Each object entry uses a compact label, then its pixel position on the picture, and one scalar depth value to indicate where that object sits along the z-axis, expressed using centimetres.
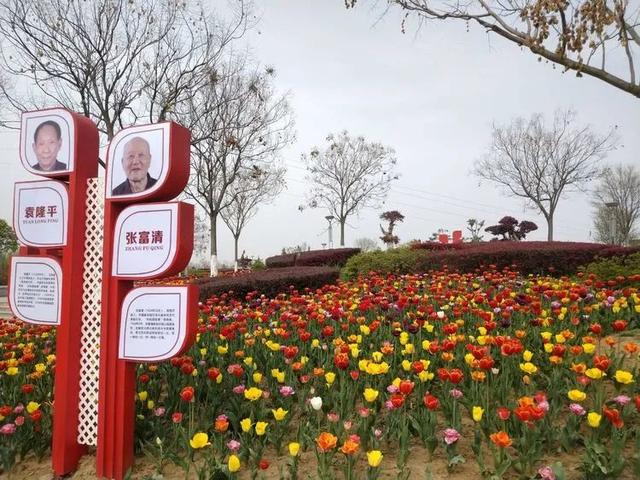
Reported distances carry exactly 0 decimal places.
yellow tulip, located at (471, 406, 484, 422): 247
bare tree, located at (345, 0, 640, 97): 525
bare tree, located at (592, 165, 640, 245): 3606
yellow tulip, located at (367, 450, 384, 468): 224
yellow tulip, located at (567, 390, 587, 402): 249
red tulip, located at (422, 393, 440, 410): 258
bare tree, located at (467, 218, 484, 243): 3091
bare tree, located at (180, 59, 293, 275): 1559
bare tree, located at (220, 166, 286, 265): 2338
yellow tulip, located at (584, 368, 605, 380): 263
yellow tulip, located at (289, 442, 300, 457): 245
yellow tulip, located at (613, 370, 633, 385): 262
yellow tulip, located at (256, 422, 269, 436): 266
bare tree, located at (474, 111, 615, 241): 2534
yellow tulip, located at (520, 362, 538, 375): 284
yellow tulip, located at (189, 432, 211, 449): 251
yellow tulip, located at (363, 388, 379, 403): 273
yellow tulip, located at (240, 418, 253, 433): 270
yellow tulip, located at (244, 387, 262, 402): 293
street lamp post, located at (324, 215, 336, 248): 3015
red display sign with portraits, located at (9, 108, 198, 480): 282
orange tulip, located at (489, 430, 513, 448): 220
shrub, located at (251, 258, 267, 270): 2162
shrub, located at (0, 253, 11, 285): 2333
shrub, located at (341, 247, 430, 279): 1173
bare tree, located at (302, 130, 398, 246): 2903
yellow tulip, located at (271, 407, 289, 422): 271
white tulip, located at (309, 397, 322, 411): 265
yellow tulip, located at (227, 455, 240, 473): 237
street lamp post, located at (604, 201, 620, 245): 3293
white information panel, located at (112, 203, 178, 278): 278
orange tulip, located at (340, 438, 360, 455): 224
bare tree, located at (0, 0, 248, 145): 1185
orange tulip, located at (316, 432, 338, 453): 225
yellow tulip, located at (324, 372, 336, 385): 305
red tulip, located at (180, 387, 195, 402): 287
